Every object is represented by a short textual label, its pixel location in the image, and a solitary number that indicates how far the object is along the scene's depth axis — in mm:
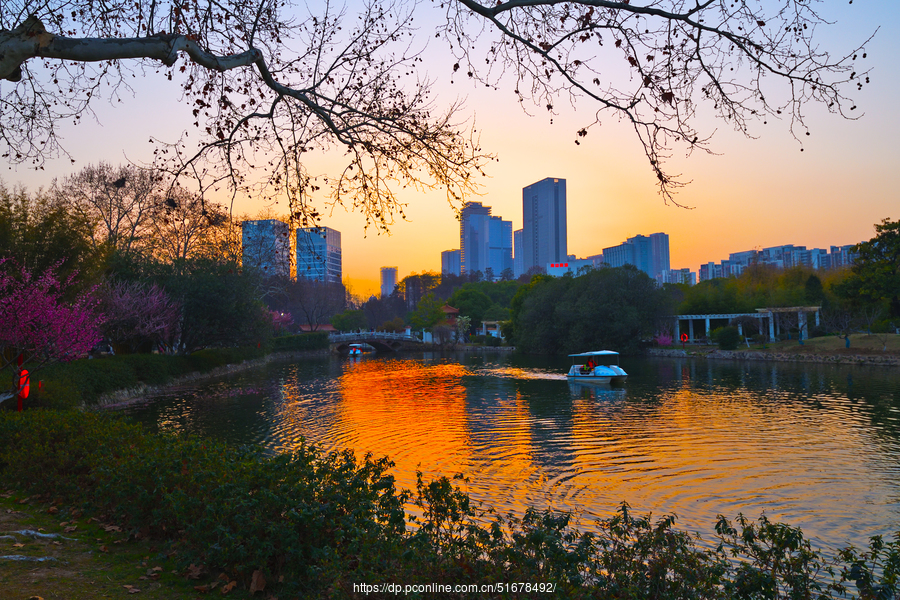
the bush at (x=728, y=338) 47844
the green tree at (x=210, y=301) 30578
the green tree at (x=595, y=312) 53188
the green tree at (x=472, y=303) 84062
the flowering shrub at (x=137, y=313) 24016
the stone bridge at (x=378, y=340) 71812
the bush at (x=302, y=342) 59428
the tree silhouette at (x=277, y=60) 4926
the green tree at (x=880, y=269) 40656
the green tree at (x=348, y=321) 94812
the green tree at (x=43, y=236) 18047
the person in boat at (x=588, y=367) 32188
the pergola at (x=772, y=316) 48312
